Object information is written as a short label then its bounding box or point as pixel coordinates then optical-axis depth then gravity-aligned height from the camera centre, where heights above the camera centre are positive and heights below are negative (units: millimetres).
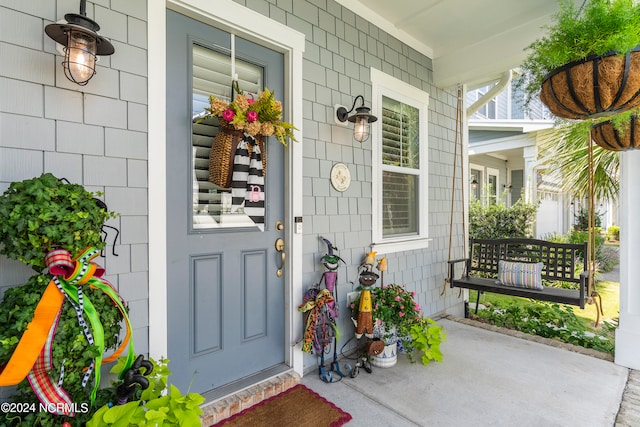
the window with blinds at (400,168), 3219 +407
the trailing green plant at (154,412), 1091 -698
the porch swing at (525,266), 2820 -568
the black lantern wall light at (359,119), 2568 +699
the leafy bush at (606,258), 6204 -986
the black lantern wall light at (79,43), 1291 +667
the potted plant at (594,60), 1634 +759
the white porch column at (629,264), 2555 -418
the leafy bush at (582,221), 7817 -274
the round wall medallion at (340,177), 2648 +255
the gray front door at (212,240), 1917 -198
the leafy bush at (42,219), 1087 -38
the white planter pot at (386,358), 2535 -1132
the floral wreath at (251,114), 1880 +542
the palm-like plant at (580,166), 3742 +519
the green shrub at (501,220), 5578 -194
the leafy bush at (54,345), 1060 -450
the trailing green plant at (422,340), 2586 -1030
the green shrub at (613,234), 11613 -851
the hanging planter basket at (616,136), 2162 +490
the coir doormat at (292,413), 1875 -1195
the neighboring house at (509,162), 7090 +1188
